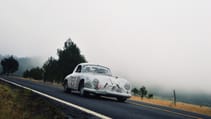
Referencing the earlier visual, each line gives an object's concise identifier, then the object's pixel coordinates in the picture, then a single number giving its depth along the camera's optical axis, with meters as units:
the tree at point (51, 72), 49.94
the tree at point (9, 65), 106.12
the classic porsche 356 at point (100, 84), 12.33
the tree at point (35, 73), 94.62
